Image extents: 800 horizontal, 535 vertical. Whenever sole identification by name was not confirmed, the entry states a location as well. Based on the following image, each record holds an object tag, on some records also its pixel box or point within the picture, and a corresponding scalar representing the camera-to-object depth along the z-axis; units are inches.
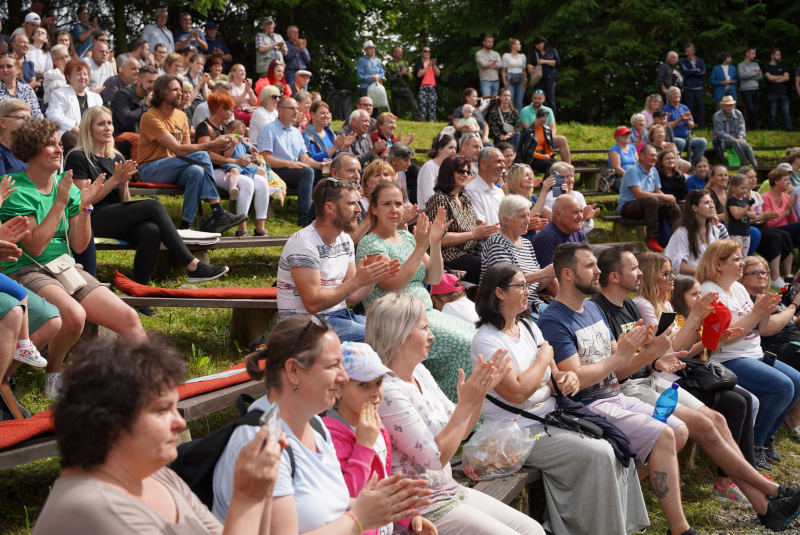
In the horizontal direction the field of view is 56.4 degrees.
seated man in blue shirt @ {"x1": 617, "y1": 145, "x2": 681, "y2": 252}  342.0
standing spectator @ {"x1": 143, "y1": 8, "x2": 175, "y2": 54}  441.1
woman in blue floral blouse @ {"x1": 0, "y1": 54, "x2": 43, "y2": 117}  262.5
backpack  82.3
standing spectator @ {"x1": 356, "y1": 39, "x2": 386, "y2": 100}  536.4
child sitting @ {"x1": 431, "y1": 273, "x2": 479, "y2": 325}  190.7
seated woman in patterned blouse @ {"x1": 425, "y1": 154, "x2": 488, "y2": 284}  229.5
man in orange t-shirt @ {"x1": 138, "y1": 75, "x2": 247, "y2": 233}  255.9
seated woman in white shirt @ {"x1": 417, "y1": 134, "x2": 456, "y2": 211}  282.4
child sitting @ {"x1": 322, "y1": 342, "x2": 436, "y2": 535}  100.6
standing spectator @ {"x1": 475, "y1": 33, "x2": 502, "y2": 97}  563.8
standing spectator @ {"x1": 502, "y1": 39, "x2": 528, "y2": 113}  561.6
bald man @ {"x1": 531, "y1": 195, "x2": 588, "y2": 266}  228.1
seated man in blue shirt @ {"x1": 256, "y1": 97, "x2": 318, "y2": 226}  308.6
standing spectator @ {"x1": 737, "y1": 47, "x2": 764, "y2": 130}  625.0
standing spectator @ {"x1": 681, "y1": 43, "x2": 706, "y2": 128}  600.4
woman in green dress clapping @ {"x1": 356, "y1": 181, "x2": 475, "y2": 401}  162.1
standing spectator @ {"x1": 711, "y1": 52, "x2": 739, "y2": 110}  619.2
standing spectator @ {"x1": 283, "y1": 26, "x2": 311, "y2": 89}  514.0
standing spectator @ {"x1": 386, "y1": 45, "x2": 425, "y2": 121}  575.8
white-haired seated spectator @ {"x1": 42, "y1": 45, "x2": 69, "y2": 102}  307.1
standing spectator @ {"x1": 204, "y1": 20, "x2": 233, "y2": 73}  494.9
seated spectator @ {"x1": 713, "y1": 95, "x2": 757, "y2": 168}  499.8
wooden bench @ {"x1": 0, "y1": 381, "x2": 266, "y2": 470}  104.8
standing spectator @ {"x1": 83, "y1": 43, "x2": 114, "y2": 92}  358.3
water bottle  161.3
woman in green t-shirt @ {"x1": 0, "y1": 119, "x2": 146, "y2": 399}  147.4
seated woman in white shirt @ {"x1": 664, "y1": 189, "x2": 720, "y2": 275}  283.0
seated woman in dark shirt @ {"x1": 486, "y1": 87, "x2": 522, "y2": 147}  437.7
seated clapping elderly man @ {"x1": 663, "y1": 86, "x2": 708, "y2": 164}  493.0
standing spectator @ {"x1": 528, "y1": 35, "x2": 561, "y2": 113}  556.4
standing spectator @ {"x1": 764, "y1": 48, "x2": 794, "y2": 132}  632.4
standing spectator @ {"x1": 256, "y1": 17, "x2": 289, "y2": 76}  498.9
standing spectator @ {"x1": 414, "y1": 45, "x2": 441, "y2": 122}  575.5
